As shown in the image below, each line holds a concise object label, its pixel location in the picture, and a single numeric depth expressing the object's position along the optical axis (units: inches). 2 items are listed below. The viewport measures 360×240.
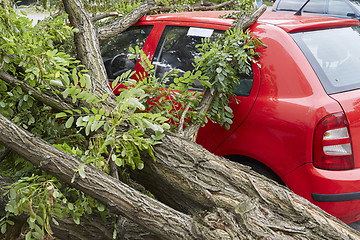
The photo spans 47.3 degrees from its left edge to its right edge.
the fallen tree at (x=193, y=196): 82.2
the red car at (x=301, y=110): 102.5
